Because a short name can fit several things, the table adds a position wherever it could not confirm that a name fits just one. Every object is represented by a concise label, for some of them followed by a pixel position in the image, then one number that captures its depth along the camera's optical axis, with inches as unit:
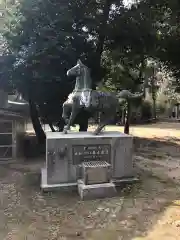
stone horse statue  230.6
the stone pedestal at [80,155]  214.0
